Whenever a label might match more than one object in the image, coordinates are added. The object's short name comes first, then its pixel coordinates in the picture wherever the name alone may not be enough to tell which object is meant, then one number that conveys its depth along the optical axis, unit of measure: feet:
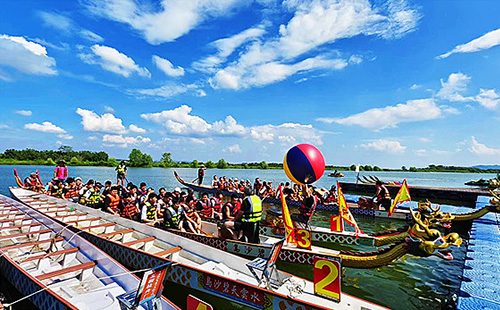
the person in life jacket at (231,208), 26.53
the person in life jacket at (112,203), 29.76
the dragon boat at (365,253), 14.11
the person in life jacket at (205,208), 31.14
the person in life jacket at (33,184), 49.76
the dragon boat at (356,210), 43.11
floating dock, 13.23
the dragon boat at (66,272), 13.34
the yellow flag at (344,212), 25.93
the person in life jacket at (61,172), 48.71
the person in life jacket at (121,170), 51.56
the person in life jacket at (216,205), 32.12
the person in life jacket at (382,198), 45.62
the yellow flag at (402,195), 36.47
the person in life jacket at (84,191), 35.42
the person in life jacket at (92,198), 34.15
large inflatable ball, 25.75
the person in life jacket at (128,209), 30.53
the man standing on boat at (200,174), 79.61
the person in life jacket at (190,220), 24.88
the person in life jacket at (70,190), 44.26
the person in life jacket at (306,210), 25.18
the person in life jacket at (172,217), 25.14
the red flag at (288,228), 19.98
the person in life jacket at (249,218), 20.51
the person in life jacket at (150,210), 26.45
